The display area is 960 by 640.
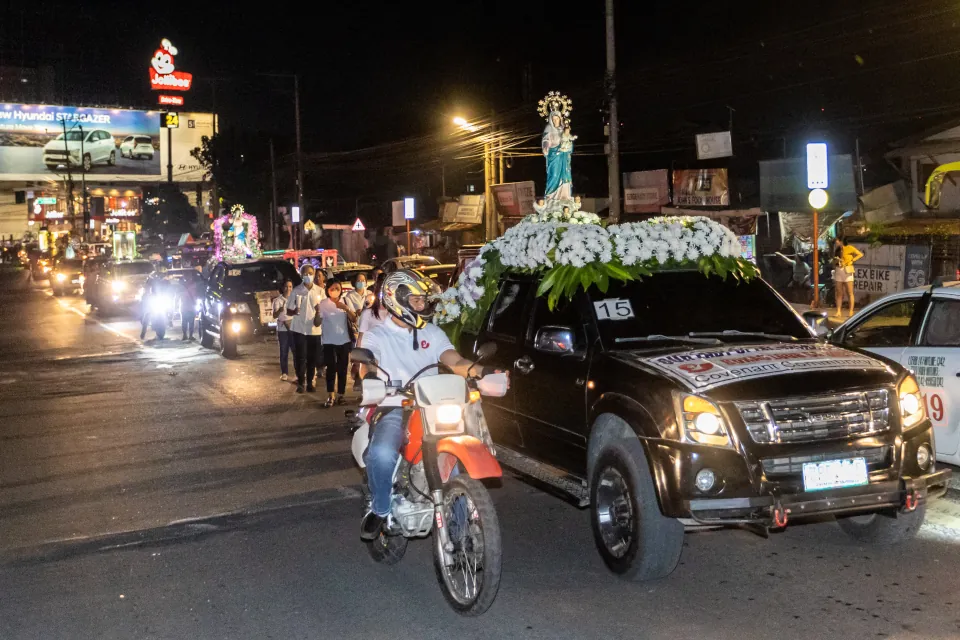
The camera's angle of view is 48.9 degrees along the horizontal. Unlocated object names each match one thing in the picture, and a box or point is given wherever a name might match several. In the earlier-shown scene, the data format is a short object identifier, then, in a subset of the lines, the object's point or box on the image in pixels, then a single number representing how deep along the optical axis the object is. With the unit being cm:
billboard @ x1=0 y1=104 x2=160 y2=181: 7788
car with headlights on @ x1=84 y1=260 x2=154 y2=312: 3294
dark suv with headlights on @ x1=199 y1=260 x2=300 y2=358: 2061
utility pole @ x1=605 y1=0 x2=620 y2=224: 2330
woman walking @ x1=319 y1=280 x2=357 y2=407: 1379
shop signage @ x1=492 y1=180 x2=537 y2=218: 3778
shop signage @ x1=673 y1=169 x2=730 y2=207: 3406
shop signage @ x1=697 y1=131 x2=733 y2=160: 3055
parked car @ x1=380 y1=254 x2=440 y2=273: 2428
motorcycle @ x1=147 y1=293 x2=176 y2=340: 2427
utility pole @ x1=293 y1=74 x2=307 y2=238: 4307
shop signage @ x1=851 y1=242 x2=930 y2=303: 2489
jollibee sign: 9019
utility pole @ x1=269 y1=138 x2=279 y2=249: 5150
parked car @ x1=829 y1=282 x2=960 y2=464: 792
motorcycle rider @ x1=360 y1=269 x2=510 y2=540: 601
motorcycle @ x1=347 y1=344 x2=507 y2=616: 527
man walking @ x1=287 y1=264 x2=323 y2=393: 1475
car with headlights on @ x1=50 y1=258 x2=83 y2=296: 4769
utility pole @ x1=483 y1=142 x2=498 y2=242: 3287
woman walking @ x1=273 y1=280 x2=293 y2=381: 1586
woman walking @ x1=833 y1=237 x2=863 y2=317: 2450
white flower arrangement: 721
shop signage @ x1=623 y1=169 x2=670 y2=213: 3566
